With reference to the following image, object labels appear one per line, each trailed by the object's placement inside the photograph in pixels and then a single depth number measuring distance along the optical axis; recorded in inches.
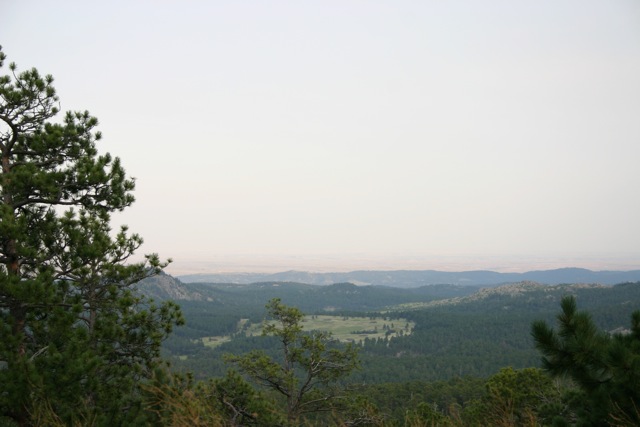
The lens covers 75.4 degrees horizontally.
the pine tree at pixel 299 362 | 818.8
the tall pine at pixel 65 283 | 380.5
